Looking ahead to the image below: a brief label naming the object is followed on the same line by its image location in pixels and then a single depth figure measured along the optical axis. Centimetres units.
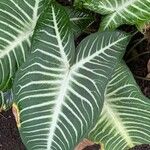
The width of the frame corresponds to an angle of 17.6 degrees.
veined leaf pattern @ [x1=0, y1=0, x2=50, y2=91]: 152
